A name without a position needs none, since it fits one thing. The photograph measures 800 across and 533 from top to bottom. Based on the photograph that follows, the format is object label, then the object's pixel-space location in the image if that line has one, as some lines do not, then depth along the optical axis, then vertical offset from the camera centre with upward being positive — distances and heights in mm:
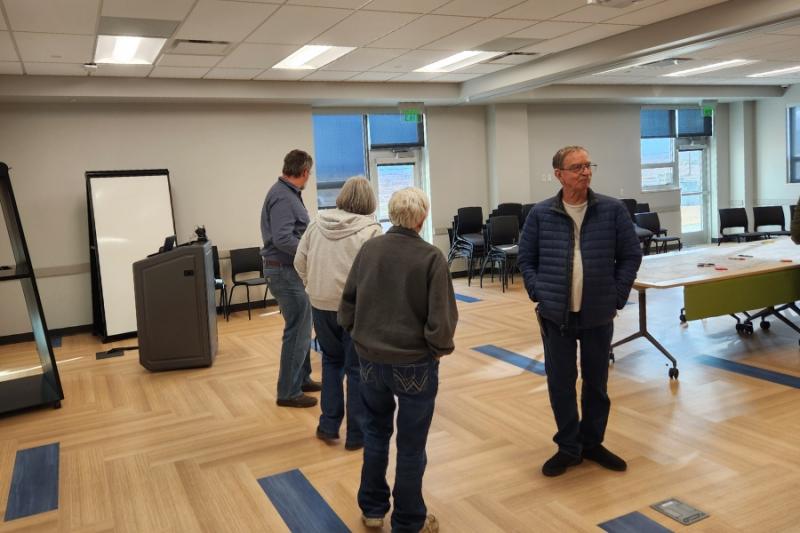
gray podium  5609 -794
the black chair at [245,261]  8570 -704
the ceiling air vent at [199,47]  5938 +1386
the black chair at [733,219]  11094 -680
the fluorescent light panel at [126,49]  5832 +1415
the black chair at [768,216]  11135 -677
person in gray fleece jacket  2529 -493
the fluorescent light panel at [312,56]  6617 +1421
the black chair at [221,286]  8039 -924
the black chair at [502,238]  9188 -649
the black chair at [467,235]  9797 -627
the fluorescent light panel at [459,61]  7285 +1416
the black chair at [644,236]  10062 -797
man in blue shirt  4230 -266
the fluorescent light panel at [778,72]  9744 +1438
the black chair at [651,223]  10672 -638
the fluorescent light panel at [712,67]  8680 +1411
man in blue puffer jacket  3123 -436
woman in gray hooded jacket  3438 -314
